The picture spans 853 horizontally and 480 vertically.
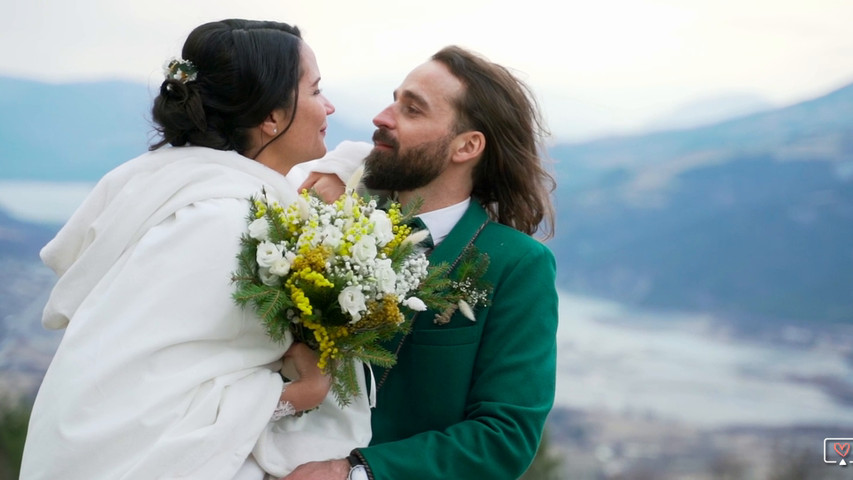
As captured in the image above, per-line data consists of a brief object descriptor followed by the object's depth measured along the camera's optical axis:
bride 2.17
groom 2.56
